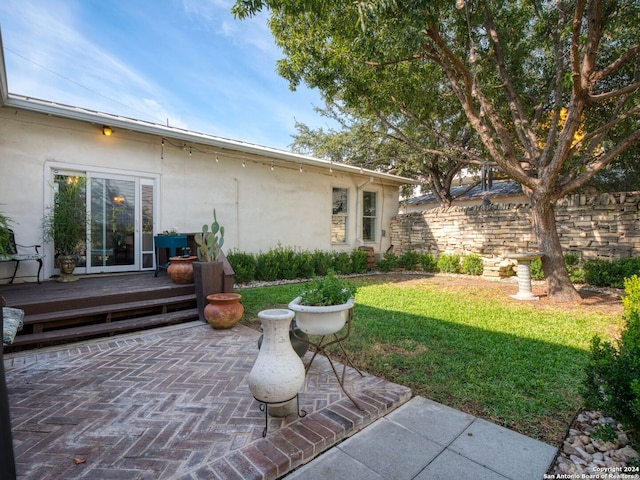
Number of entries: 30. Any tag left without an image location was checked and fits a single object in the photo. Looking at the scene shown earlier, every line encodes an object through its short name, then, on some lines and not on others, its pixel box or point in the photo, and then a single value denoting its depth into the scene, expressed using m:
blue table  5.80
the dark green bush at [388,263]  10.67
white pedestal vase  2.05
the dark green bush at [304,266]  8.70
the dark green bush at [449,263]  9.68
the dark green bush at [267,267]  8.02
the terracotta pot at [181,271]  5.11
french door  6.05
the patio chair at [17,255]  4.86
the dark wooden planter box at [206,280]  4.64
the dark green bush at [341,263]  9.55
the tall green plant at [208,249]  4.87
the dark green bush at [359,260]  10.02
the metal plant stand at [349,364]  2.39
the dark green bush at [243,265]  7.48
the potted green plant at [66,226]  5.35
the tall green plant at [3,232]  2.61
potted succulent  4.39
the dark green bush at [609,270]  6.53
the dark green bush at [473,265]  9.20
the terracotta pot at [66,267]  5.32
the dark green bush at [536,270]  7.87
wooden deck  3.77
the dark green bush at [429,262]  10.23
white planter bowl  2.32
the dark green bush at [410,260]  10.62
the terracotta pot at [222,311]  4.32
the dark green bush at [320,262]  9.12
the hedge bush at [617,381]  1.74
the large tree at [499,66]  4.86
